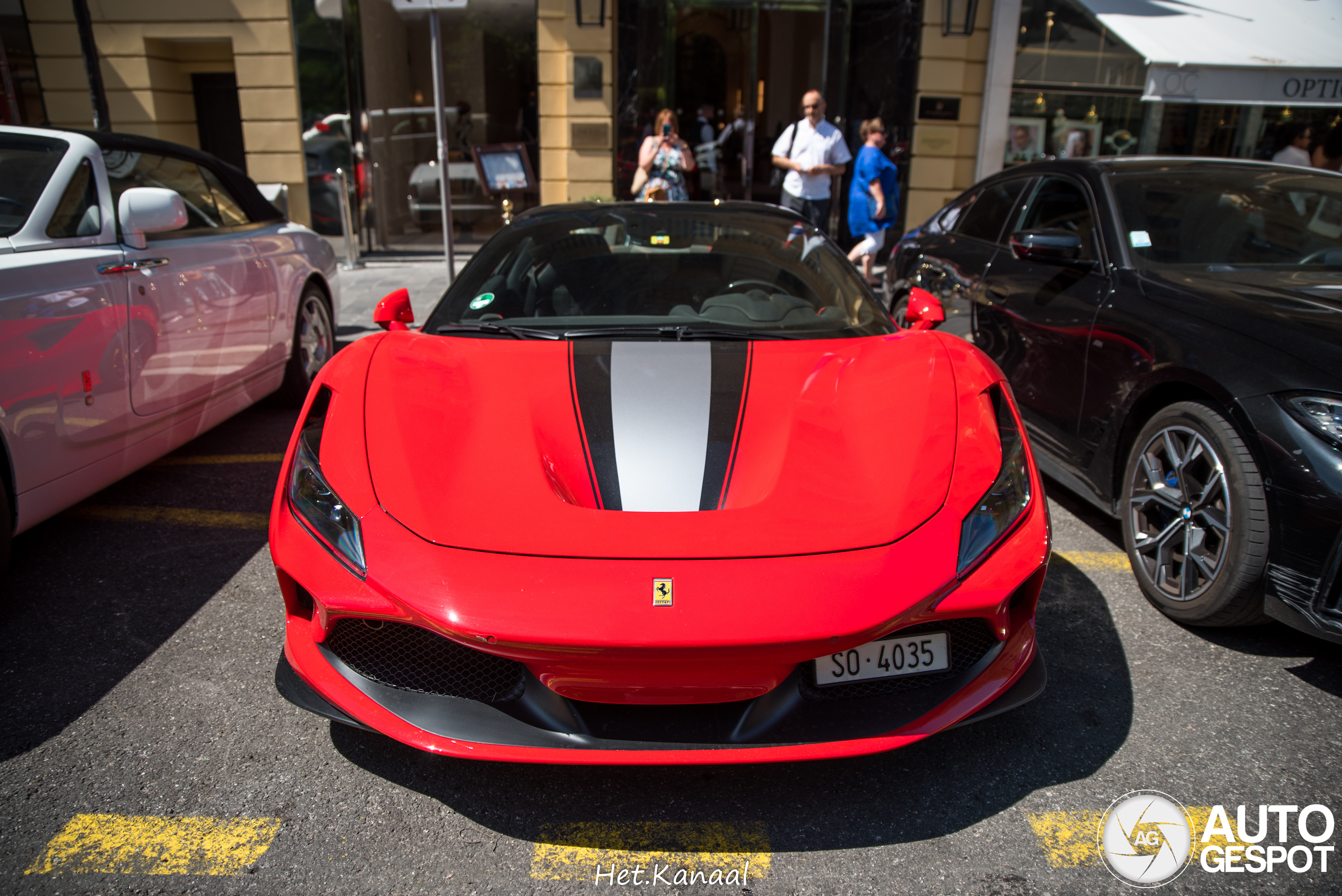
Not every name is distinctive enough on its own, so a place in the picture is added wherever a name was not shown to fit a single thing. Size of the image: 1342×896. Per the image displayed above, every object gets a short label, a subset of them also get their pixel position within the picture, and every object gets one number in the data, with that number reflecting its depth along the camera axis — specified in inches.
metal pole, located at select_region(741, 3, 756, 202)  431.2
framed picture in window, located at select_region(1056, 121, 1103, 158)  439.8
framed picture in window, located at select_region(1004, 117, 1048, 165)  434.3
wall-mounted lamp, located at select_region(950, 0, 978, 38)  409.4
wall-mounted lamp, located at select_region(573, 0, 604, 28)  406.0
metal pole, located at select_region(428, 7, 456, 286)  239.6
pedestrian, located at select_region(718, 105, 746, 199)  445.1
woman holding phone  319.6
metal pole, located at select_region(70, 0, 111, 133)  362.9
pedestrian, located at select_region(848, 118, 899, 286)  311.6
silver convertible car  109.0
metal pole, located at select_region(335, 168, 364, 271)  382.6
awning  358.3
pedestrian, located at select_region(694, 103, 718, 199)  440.8
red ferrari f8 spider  66.9
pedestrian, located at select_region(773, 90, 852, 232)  304.3
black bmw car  93.7
